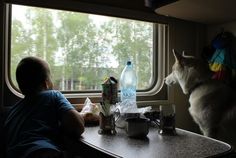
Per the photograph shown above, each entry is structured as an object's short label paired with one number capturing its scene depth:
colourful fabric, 1.95
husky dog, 1.77
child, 1.11
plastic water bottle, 1.87
